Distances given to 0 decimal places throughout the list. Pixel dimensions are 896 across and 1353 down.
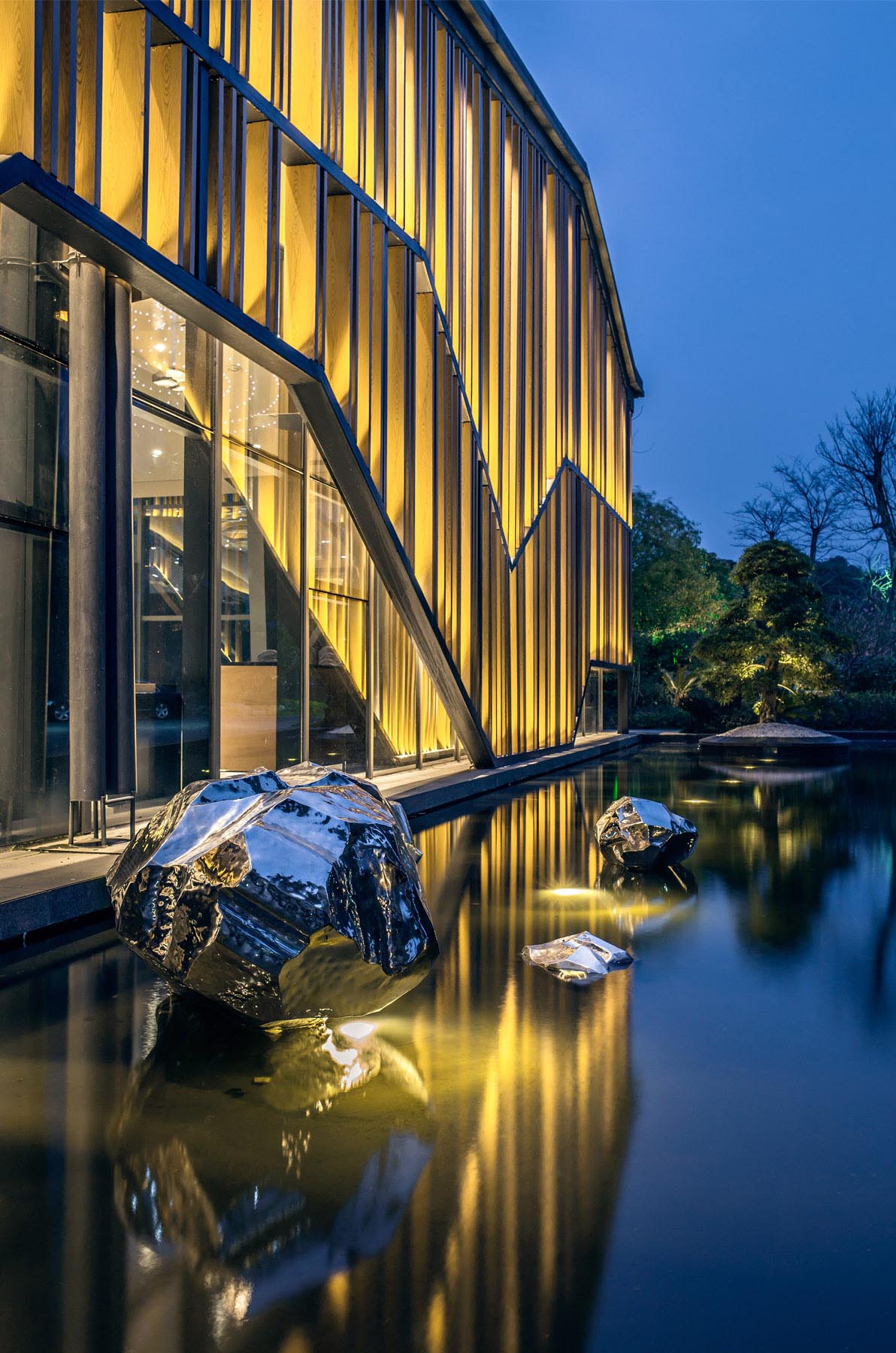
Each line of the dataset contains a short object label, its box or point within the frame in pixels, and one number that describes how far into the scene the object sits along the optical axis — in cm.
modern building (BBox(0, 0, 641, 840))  801
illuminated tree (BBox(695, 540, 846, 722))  2791
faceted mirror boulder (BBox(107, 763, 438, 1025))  449
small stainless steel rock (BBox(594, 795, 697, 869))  920
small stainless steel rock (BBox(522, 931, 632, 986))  593
